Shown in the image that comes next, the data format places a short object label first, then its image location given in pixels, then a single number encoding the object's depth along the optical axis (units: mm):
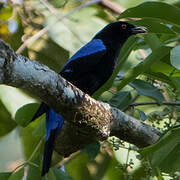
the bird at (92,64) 7294
